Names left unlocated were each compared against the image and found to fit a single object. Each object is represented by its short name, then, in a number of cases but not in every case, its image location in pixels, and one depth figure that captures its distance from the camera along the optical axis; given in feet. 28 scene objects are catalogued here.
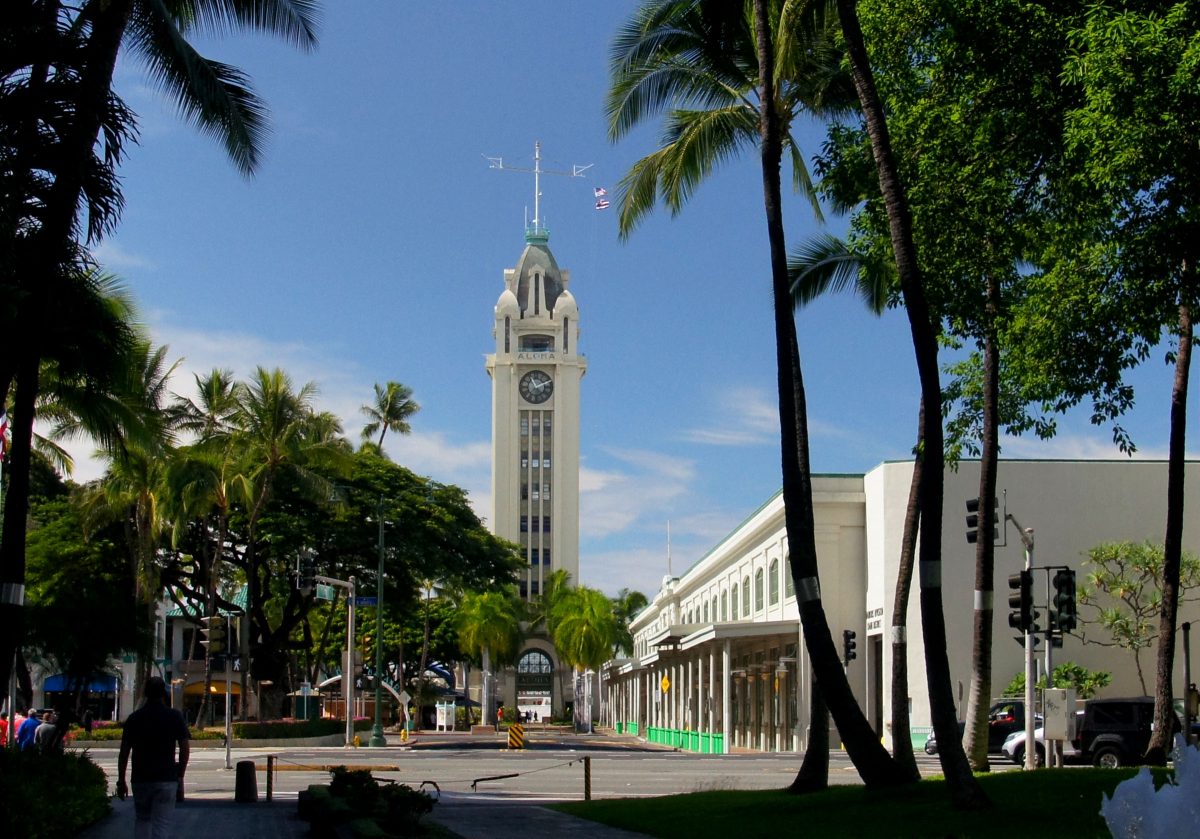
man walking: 40.19
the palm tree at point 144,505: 157.49
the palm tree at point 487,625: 286.97
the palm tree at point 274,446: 164.86
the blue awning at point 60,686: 255.91
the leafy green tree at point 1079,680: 151.84
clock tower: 418.51
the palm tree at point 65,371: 55.31
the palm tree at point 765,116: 61.36
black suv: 104.42
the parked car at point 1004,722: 133.28
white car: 109.60
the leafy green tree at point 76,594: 156.76
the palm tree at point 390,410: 268.62
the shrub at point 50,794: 42.80
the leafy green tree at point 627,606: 391.24
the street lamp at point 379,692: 165.68
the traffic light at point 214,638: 121.08
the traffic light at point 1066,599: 80.59
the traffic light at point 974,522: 83.51
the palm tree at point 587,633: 287.89
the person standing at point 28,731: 74.54
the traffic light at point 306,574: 145.79
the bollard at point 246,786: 76.69
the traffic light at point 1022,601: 78.02
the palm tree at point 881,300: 67.82
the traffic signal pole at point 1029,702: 83.51
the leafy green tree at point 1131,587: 150.71
